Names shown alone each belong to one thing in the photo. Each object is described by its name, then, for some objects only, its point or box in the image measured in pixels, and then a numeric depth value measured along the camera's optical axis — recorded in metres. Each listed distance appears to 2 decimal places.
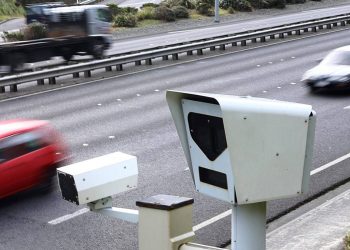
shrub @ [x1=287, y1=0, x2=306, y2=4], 62.60
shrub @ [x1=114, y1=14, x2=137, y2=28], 46.53
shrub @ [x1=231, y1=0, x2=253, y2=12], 56.72
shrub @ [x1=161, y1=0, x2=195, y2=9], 53.78
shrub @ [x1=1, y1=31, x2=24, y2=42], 39.18
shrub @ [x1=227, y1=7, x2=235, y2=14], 55.28
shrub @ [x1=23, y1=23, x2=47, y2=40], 37.56
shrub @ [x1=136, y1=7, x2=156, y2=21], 49.25
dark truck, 26.79
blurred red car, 10.59
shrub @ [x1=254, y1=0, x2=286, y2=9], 58.47
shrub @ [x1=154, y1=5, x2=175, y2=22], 48.97
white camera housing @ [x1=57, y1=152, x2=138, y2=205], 3.80
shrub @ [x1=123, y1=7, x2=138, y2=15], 50.91
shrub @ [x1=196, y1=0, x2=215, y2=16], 53.94
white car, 20.06
